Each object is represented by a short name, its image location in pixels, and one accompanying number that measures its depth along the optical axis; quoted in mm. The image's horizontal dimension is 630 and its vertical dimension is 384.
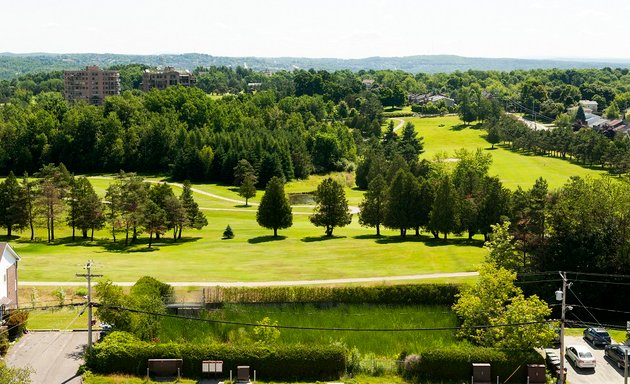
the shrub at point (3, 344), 38156
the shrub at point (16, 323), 41031
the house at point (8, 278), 43525
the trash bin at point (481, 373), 36781
